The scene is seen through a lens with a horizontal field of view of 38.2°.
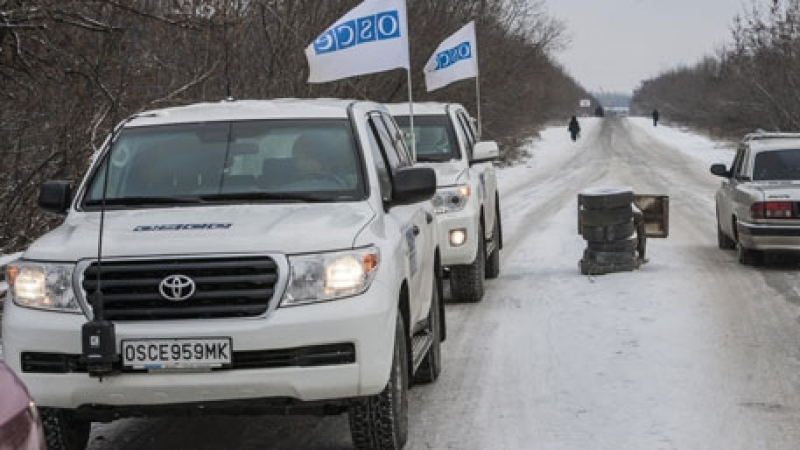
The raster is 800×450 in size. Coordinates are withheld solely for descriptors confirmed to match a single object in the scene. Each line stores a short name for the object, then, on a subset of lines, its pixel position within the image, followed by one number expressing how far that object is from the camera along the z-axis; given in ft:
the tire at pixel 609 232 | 39.88
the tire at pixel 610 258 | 40.34
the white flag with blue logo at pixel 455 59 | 57.77
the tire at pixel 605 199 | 39.24
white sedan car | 40.70
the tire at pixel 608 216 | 39.47
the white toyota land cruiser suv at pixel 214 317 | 16.35
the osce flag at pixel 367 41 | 36.06
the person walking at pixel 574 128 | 200.64
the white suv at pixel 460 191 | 34.83
